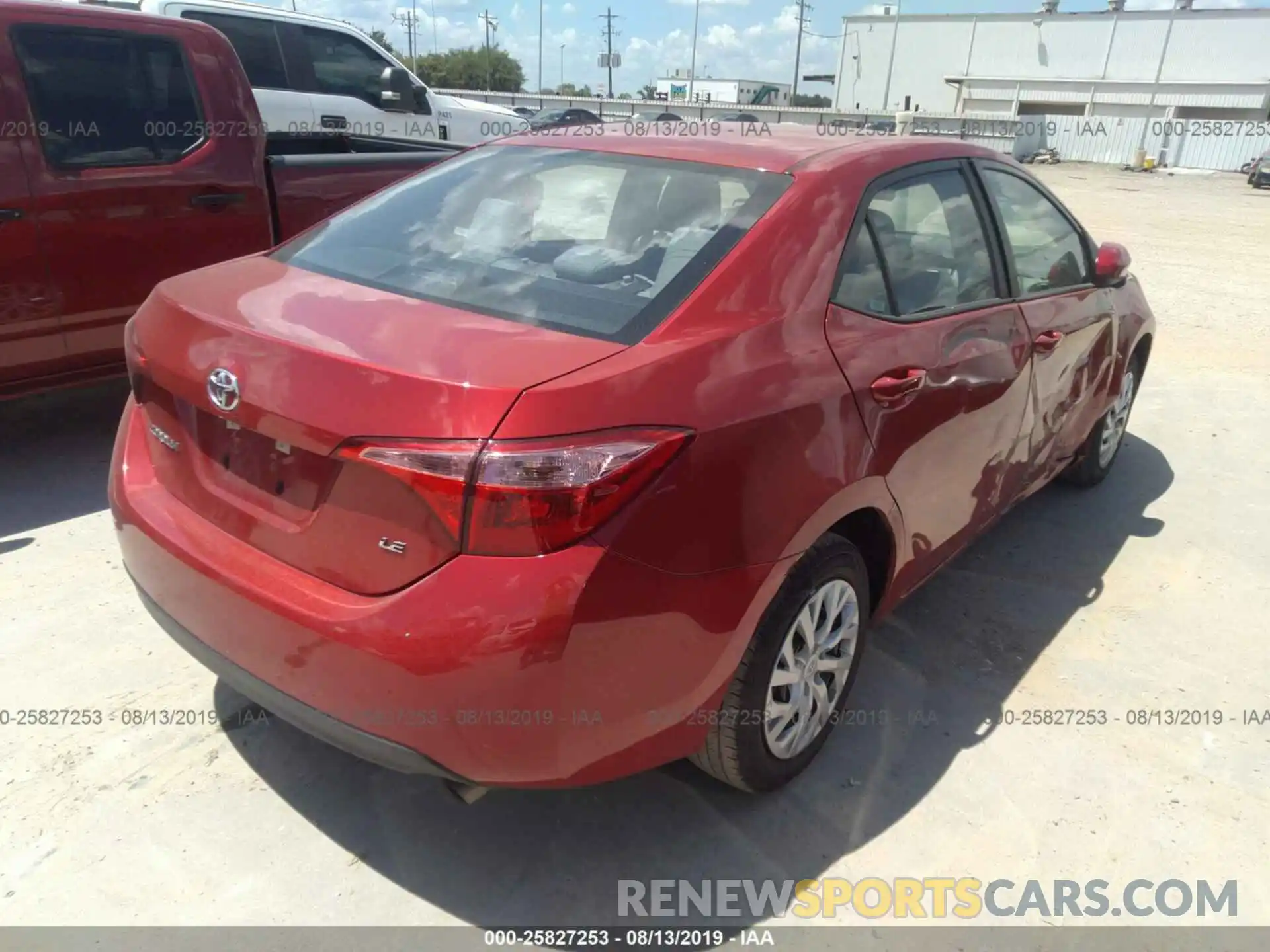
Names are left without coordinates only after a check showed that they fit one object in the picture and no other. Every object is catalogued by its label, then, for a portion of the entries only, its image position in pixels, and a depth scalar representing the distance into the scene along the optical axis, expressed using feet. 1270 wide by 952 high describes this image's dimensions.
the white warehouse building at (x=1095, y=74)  165.17
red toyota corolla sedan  6.01
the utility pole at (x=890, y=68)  239.71
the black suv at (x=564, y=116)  97.14
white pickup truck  27.27
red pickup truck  13.26
